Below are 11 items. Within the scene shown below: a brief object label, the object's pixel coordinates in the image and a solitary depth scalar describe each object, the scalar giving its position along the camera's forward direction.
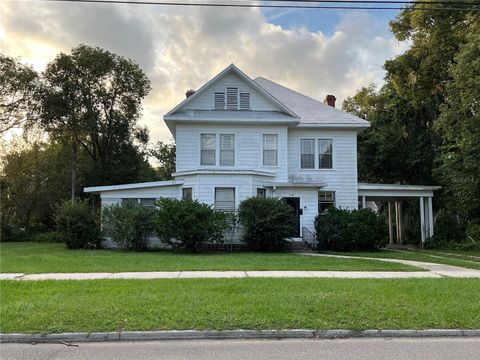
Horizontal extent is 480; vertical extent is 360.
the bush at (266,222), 20.45
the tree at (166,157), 62.38
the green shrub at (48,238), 32.22
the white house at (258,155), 22.62
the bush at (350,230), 21.30
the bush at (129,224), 20.98
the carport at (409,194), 25.77
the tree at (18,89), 35.19
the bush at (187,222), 19.59
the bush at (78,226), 21.91
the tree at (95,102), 35.34
